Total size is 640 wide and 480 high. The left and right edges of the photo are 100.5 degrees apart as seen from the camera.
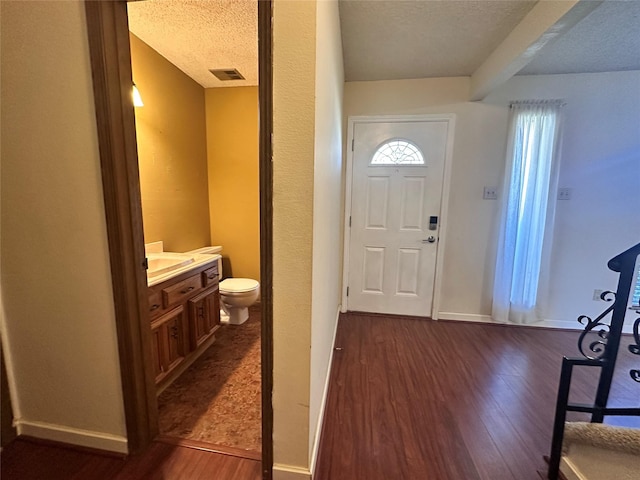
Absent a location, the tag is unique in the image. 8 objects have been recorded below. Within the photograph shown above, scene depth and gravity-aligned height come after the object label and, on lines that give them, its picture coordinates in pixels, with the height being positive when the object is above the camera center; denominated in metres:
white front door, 2.74 -0.13
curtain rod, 2.46 +0.94
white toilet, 2.44 -0.92
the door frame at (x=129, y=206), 0.97 -0.04
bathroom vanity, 1.59 -0.80
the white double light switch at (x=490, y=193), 2.71 +0.10
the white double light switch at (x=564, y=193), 2.61 +0.11
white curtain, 2.50 -0.05
